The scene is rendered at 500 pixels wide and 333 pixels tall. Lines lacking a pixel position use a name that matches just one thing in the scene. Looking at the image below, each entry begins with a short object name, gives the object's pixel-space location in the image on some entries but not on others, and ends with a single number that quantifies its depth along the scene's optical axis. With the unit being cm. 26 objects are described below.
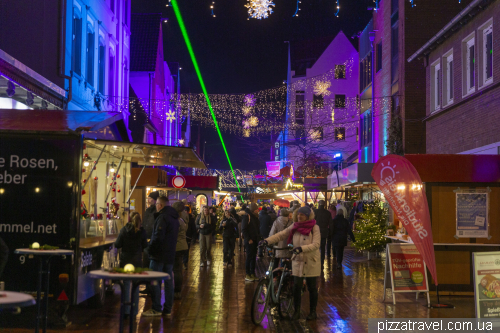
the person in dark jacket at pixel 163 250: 899
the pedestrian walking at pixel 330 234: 1715
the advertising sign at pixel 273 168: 4503
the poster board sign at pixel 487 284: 757
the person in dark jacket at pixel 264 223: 1650
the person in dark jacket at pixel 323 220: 1571
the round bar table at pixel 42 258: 673
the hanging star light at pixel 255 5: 1078
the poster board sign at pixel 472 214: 1159
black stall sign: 796
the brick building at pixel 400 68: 2327
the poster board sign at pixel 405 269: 1048
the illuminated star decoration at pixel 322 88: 4717
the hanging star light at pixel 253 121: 3090
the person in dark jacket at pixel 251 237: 1362
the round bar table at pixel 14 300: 389
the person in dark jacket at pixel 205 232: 1681
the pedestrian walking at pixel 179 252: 1066
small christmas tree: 1877
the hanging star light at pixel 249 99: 2384
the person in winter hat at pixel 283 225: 1031
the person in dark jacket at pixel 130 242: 939
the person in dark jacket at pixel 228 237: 1717
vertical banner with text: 990
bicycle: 849
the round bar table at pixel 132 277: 537
